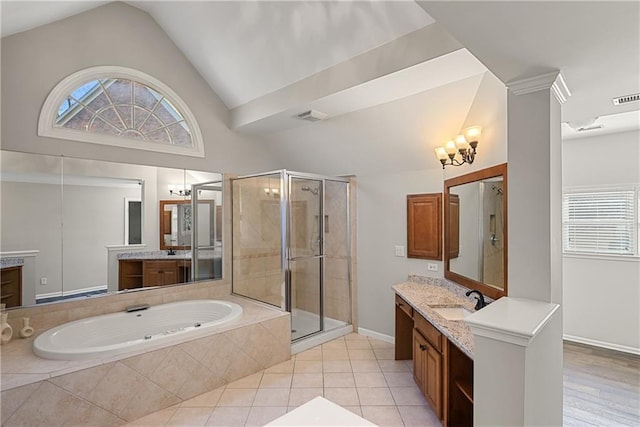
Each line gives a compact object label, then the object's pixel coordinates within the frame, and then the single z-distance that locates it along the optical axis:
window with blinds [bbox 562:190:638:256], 3.73
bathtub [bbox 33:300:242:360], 2.40
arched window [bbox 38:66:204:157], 2.95
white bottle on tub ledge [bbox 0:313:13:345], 2.50
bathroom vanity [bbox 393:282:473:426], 2.18
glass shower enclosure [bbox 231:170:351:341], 3.84
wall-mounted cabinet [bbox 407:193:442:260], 3.47
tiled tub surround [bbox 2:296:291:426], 2.07
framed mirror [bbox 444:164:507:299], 2.43
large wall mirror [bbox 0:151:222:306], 2.74
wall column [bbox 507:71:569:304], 1.67
